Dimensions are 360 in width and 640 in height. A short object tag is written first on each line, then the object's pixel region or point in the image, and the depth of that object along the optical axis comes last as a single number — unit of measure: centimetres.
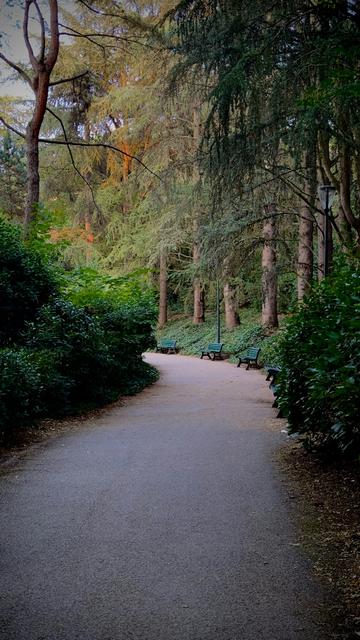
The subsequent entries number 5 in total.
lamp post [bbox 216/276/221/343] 2409
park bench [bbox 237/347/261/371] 1955
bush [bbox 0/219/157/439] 762
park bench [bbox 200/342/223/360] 2395
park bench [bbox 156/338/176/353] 2895
